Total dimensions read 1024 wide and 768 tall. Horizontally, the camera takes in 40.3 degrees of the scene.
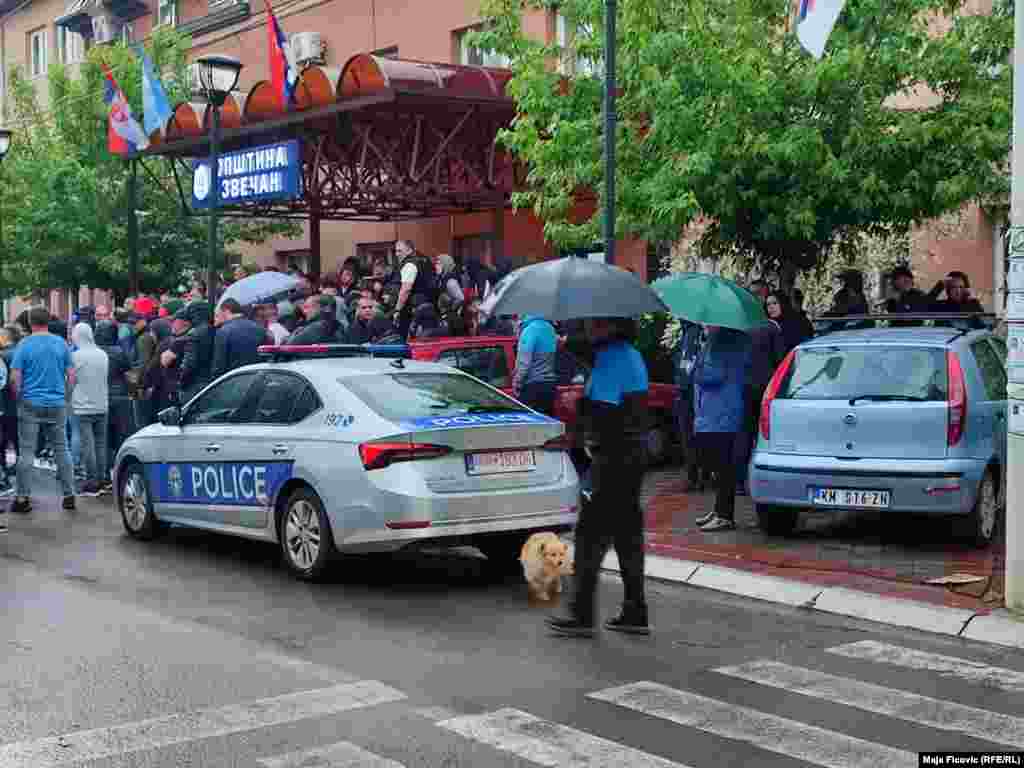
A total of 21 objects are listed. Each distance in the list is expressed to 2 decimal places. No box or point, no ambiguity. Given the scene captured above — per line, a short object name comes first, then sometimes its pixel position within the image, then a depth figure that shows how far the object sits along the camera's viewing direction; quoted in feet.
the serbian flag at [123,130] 74.43
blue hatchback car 31.24
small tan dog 26.71
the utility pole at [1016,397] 25.57
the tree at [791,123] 42.73
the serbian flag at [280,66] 64.13
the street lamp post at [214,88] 52.19
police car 27.99
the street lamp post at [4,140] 73.26
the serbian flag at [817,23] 37.96
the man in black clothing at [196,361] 45.83
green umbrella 34.73
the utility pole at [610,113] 38.93
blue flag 72.90
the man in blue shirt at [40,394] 41.91
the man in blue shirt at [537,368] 39.06
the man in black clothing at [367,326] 47.50
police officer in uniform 53.16
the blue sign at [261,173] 64.59
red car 42.19
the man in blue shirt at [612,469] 24.38
